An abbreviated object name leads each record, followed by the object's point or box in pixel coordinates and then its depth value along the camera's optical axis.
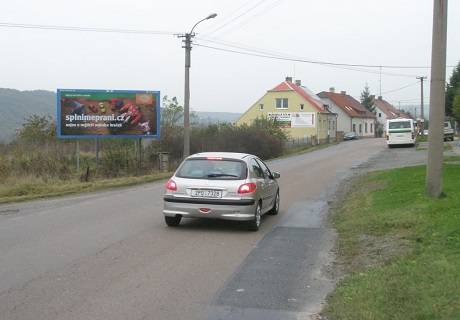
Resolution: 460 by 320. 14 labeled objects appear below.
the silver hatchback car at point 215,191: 10.80
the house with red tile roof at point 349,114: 94.00
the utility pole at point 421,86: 74.50
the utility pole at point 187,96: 30.03
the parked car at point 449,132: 59.31
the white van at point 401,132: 47.84
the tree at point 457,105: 31.91
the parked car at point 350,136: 83.88
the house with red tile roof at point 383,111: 124.38
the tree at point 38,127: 45.62
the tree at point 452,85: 50.36
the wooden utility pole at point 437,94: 12.27
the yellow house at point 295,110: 80.06
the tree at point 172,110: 55.84
